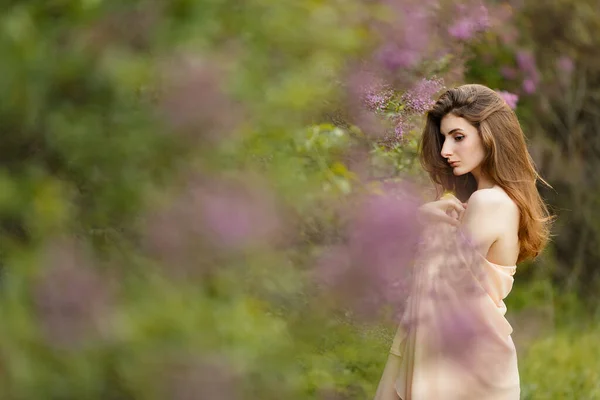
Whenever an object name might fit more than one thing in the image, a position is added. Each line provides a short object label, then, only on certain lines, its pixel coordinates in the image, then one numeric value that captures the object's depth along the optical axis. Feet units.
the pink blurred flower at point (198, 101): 10.16
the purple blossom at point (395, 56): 13.04
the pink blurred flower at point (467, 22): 16.33
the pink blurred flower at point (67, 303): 9.20
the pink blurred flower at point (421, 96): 13.87
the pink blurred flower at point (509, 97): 19.12
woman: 12.84
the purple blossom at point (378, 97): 13.08
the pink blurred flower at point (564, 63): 29.01
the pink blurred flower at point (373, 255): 10.86
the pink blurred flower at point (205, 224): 10.16
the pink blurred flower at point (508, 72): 24.51
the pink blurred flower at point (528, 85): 26.30
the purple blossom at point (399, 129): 14.12
